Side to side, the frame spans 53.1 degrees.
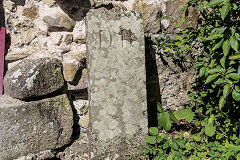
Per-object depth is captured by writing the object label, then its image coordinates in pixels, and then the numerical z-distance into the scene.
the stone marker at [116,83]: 1.88
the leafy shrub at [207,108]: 1.77
